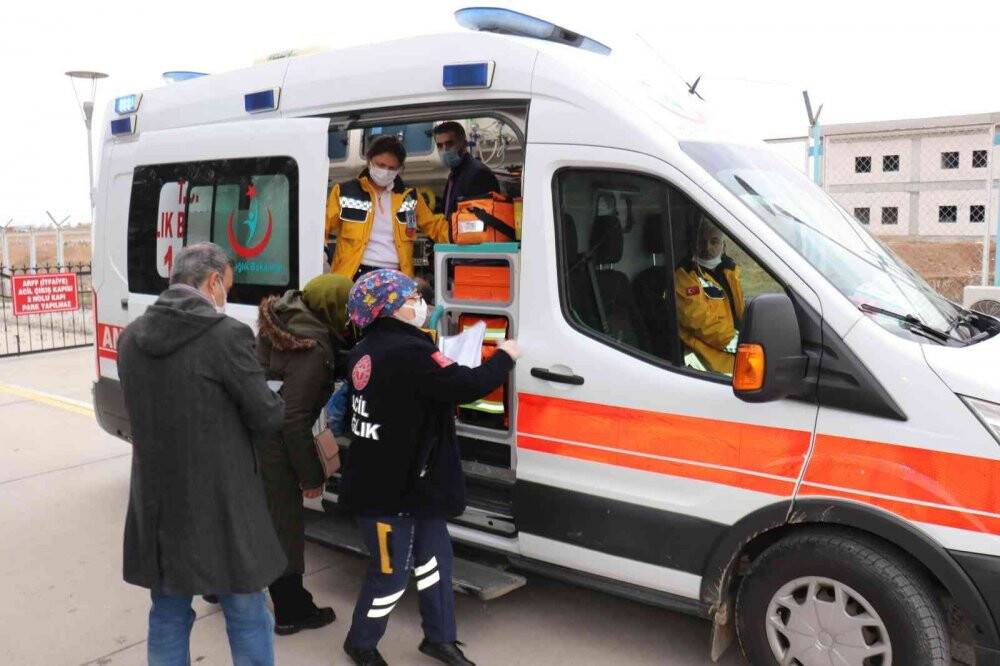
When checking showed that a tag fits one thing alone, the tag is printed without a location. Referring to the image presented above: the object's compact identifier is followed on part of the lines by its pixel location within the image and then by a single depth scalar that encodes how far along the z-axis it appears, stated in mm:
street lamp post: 12164
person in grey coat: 2562
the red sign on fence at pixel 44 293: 11211
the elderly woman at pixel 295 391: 3539
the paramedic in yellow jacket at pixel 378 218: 4410
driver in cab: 3229
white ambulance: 2701
